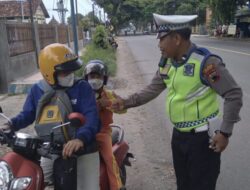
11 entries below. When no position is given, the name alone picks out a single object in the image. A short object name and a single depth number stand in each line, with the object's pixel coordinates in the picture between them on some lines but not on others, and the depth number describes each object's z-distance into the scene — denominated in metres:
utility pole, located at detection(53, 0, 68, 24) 25.22
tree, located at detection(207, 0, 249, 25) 43.44
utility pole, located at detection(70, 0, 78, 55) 10.94
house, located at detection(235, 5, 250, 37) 46.41
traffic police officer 2.78
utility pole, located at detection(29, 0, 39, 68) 17.14
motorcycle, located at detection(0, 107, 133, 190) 2.41
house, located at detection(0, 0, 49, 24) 46.63
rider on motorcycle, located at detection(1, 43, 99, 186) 2.73
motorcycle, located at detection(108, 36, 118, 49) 29.94
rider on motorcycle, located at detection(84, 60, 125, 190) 3.44
